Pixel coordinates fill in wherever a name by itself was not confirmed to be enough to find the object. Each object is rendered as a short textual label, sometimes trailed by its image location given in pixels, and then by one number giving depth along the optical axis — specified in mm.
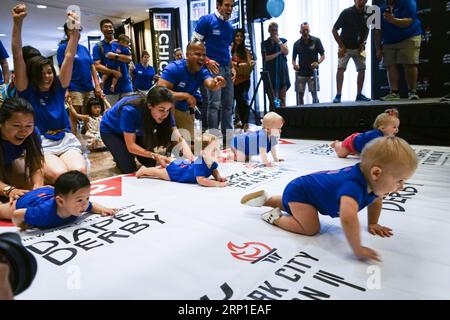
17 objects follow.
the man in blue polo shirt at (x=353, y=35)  3367
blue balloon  3532
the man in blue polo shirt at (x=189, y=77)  2287
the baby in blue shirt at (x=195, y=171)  1681
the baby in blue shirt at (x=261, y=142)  2117
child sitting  3230
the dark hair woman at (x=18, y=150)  1288
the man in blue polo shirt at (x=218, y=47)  2707
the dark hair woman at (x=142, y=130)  1841
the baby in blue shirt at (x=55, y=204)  1071
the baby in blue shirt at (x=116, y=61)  3547
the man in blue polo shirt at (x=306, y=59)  4148
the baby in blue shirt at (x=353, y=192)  844
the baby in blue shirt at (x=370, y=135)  2014
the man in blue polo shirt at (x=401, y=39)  2982
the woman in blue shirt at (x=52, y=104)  1608
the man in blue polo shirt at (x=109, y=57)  3469
